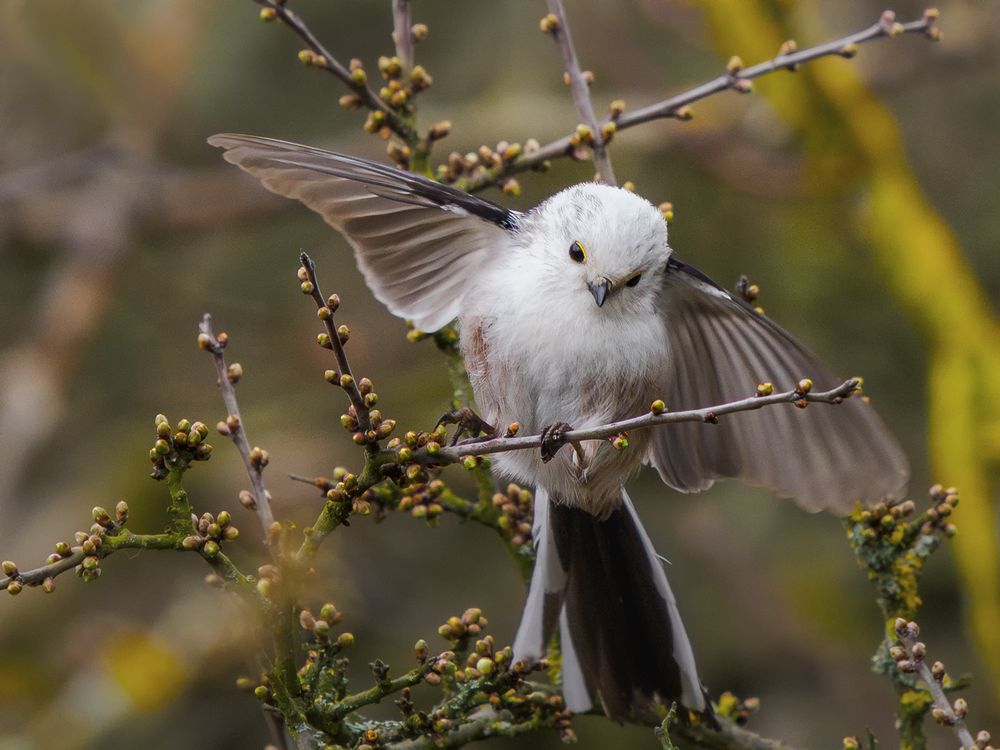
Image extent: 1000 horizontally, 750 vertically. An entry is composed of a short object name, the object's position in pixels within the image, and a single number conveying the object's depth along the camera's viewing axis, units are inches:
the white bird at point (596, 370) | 236.8
